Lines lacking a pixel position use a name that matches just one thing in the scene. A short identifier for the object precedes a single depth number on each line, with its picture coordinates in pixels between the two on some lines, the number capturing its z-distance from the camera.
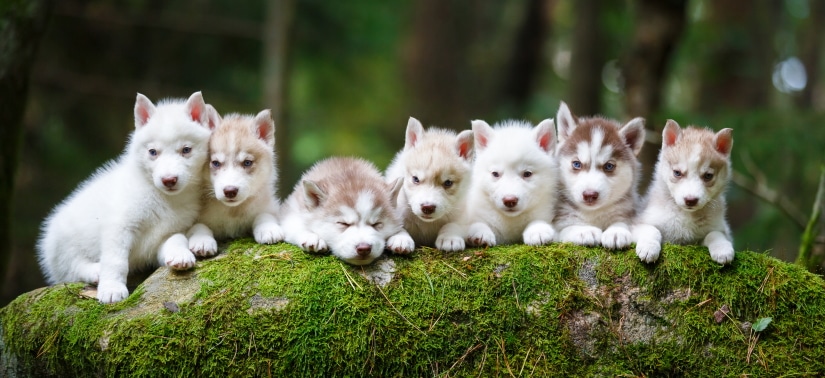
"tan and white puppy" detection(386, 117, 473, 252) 5.00
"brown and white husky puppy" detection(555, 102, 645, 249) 5.05
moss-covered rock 4.23
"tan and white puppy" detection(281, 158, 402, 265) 4.57
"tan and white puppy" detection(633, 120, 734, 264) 4.76
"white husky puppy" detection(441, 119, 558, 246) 5.10
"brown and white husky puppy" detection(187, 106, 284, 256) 4.85
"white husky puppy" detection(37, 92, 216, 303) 4.75
